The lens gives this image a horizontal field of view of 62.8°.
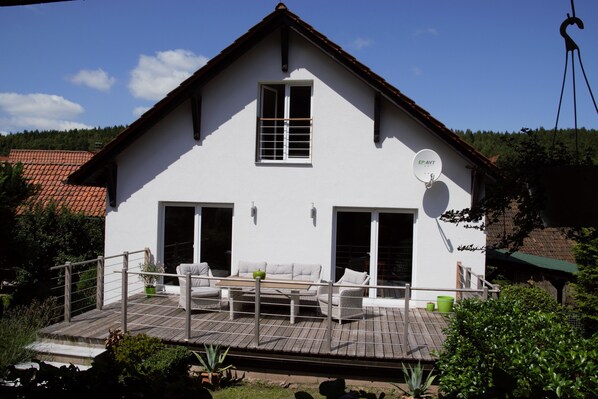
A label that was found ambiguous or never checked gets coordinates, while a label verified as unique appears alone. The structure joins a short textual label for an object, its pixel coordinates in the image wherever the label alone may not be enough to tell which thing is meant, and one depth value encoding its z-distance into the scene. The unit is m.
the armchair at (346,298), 9.24
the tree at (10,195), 10.37
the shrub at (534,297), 11.16
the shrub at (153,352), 6.93
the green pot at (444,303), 10.25
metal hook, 2.67
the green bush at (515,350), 4.54
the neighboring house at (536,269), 15.06
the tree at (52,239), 14.07
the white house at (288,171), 10.60
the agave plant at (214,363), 7.74
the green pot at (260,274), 9.46
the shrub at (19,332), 7.33
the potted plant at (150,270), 11.21
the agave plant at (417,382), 7.25
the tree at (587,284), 11.29
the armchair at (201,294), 9.88
